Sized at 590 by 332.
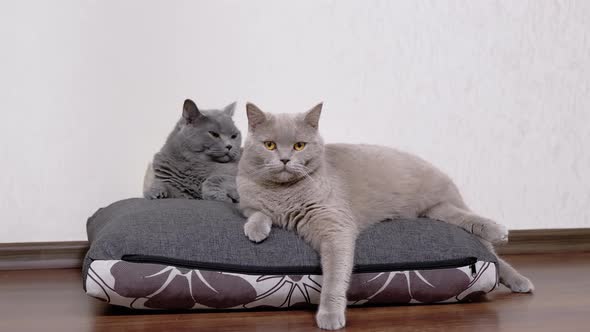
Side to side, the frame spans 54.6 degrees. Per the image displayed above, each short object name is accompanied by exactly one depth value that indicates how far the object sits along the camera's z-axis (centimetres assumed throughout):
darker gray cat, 210
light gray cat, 152
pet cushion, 148
